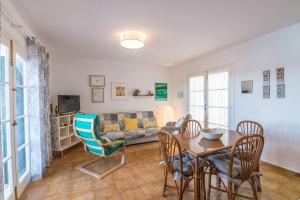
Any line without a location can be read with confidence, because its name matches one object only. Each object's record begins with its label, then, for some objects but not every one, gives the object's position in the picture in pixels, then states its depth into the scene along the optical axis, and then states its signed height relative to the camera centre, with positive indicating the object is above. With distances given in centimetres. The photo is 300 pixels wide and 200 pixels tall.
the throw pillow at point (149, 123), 471 -76
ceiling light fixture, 261 +100
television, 351 -10
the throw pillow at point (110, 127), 414 -75
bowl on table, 203 -49
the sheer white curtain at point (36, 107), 238 -12
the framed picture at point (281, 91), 261 +9
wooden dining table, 163 -55
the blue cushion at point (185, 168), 175 -81
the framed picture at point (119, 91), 479 +23
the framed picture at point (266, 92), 282 +8
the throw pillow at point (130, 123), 441 -71
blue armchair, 257 -68
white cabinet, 332 -76
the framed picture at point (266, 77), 282 +36
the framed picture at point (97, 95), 454 +11
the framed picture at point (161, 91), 549 +23
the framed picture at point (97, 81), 451 +52
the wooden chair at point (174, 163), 175 -78
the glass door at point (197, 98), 434 -2
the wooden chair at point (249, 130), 238 -57
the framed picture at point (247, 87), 312 +20
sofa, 397 -83
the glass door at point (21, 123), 206 -33
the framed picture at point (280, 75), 263 +36
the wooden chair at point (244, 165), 160 -71
